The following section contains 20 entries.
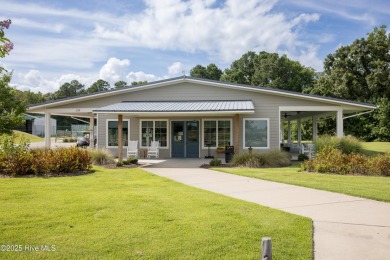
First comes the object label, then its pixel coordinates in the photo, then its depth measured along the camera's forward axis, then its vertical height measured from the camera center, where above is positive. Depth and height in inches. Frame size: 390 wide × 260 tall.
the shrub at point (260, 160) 564.7 -37.6
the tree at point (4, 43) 108.2 +31.1
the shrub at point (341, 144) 595.8 -11.0
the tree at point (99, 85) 3334.4 +527.7
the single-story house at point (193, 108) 706.8 +59.2
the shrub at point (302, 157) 684.1 -40.1
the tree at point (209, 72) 2522.1 +494.7
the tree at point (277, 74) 2130.9 +415.7
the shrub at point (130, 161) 591.3 -41.7
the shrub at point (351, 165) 457.2 -37.7
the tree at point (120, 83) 3517.0 +571.8
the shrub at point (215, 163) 579.8 -43.6
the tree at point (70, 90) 3119.3 +470.7
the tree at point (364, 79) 1368.1 +260.4
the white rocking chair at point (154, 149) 762.5 -26.3
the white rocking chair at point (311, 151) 647.1 -25.5
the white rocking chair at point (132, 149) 716.7 -25.6
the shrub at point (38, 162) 441.1 -32.8
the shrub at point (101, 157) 599.5 -35.1
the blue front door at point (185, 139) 779.4 -3.4
